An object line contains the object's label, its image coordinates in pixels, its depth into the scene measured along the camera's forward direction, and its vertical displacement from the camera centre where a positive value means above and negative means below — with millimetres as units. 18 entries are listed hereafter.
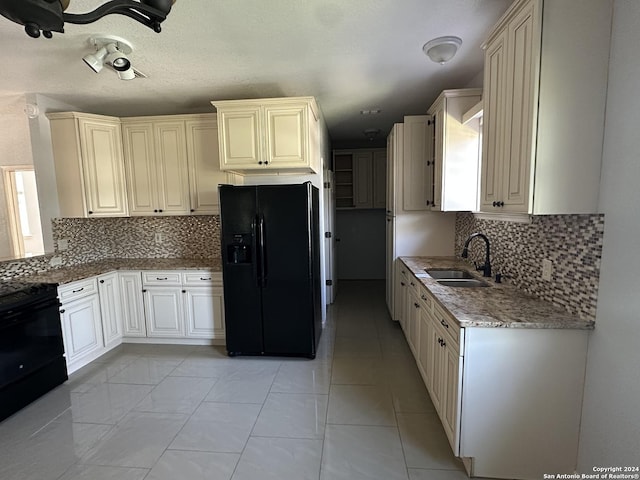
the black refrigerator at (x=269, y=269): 2875 -524
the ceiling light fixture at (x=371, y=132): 4799 +1236
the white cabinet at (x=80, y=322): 2762 -983
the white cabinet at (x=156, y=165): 3445 +559
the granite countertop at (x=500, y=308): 1534 -549
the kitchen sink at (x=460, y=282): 2463 -579
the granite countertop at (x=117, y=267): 2876 -542
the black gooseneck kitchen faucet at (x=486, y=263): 2418 -436
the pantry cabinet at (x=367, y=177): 5734 +635
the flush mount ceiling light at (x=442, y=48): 2137 +1127
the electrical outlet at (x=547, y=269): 1791 -355
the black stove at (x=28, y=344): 2213 -964
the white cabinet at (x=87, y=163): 3219 +571
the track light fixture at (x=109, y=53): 2078 +1107
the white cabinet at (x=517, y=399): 1557 -967
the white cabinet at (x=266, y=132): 2914 +758
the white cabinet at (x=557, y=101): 1396 +496
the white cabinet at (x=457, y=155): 2684 +475
